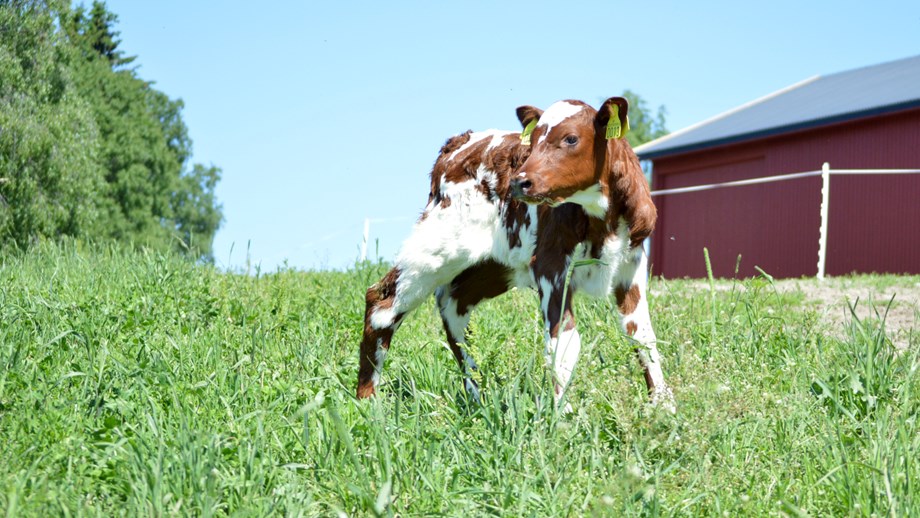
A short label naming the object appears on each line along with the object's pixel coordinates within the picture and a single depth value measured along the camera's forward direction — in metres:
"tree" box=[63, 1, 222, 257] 40.47
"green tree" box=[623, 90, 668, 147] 51.75
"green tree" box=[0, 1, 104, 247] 23.72
